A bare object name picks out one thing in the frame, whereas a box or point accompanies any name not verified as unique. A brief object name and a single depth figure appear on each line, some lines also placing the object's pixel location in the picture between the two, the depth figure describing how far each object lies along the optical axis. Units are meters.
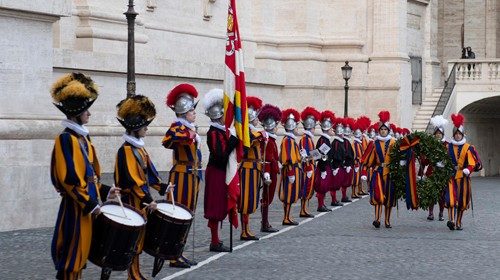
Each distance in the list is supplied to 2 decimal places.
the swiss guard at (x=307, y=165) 21.31
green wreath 19.42
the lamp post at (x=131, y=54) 19.86
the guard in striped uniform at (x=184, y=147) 14.30
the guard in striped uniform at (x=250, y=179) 17.00
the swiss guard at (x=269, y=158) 18.48
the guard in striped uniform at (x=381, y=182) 19.59
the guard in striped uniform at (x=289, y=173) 19.86
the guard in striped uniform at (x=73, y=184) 10.59
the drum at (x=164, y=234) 12.14
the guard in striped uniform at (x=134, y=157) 12.13
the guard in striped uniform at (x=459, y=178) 19.58
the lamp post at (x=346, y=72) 36.00
